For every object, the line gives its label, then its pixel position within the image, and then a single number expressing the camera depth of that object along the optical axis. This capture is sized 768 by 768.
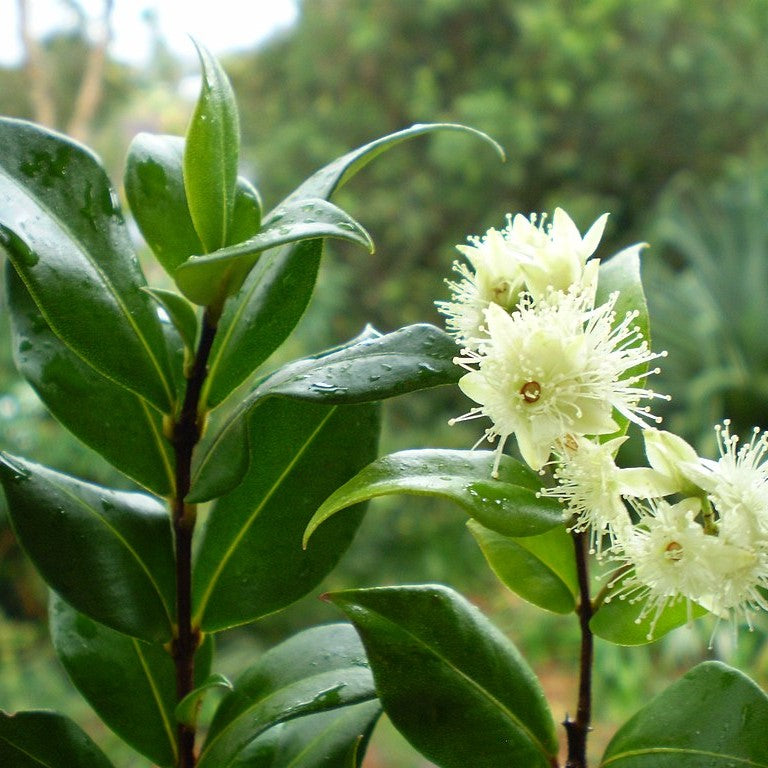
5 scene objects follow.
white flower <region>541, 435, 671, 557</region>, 0.24
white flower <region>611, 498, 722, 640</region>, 0.23
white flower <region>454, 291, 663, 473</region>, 0.24
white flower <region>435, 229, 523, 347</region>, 0.25
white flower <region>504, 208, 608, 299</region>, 0.25
